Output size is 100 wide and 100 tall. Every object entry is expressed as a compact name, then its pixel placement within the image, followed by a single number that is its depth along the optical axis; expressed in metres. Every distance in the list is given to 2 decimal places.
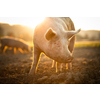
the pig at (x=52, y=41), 2.19
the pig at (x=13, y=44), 9.42
